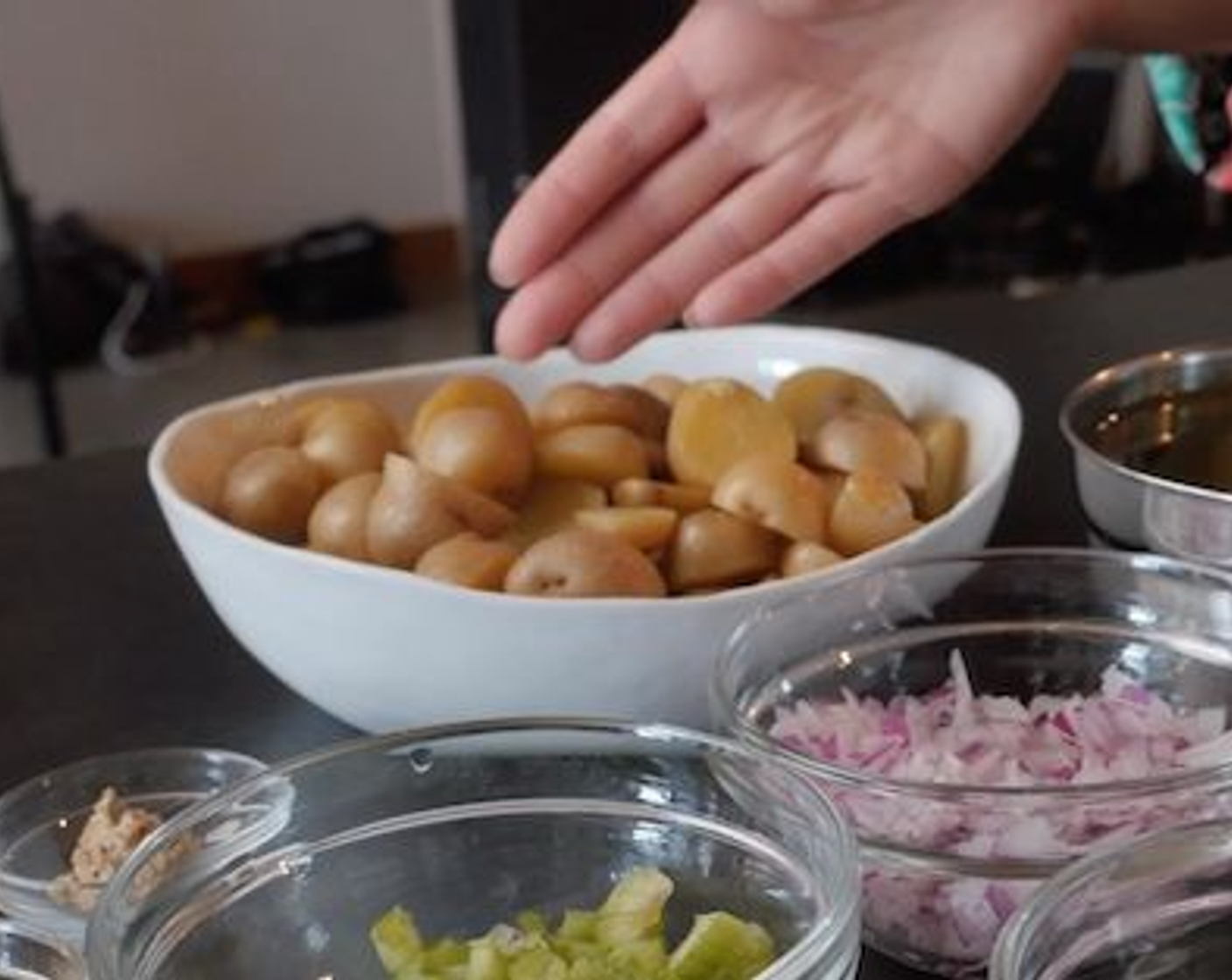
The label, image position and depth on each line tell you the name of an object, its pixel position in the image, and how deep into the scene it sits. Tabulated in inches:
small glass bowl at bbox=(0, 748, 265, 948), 22.3
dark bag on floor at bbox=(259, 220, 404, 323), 114.0
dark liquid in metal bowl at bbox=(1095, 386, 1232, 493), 27.3
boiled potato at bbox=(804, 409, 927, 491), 26.7
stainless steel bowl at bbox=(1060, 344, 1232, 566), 24.5
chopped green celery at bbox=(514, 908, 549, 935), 19.8
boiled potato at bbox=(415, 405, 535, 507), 26.3
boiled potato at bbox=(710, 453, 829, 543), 25.0
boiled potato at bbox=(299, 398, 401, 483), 27.6
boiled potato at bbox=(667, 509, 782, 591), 24.9
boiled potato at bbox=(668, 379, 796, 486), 27.0
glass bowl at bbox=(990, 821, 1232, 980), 17.8
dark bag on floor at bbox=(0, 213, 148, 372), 108.7
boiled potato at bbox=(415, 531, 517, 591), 23.9
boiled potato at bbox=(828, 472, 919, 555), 25.3
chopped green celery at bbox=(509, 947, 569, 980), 17.9
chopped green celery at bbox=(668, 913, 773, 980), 17.9
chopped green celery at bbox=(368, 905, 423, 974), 19.2
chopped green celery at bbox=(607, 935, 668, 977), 18.0
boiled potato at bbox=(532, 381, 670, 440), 28.0
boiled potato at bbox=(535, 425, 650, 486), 26.8
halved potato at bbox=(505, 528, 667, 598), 23.5
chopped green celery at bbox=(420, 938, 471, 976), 18.7
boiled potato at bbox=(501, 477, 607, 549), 26.3
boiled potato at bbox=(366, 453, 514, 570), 25.1
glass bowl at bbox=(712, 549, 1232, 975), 18.7
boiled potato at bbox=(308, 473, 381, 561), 25.7
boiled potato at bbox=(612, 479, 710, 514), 26.2
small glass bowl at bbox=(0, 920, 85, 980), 19.8
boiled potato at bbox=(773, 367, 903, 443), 28.8
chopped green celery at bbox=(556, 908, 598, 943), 18.9
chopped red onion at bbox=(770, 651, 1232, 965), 18.8
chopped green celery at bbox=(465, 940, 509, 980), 18.1
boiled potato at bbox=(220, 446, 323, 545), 27.0
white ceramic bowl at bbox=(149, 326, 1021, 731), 22.7
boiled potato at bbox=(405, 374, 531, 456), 27.5
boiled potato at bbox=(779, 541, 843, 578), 24.5
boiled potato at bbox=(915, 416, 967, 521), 27.5
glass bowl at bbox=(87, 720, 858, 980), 19.7
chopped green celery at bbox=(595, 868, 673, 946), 18.9
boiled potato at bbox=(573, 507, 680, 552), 25.1
